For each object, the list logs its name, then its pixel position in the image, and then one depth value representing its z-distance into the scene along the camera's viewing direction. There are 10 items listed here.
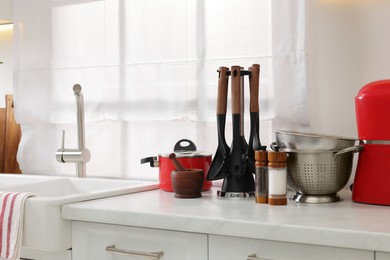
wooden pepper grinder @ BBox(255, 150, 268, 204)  2.58
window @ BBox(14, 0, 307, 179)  2.92
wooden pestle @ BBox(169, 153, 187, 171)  2.74
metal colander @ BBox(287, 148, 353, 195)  2.55
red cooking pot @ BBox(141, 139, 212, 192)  2.84
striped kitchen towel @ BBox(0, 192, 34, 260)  2.57
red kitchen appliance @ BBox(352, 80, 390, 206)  2.51
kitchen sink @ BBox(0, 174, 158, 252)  2.54
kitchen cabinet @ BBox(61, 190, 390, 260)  2.20
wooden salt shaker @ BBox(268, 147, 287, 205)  2.53
